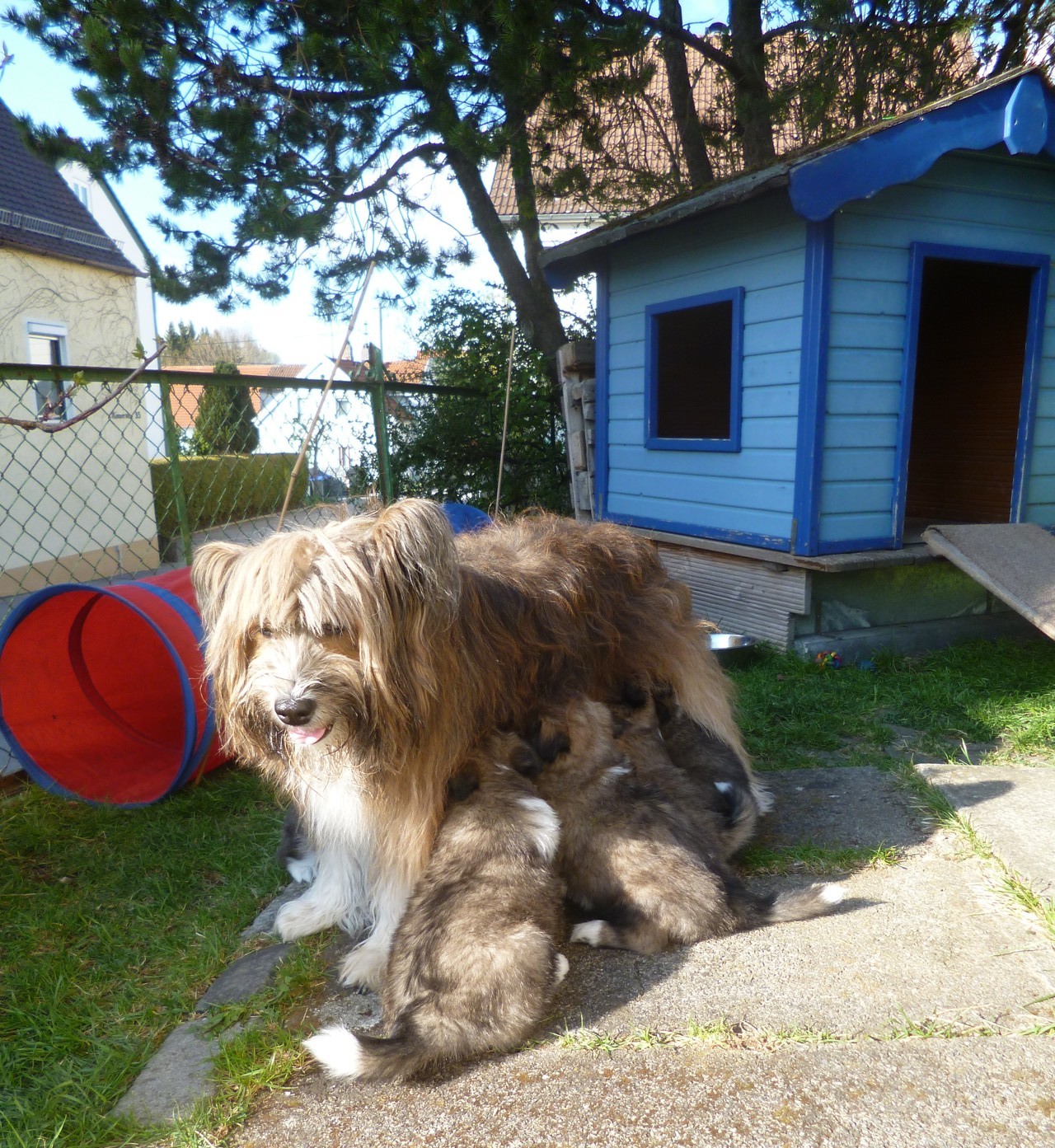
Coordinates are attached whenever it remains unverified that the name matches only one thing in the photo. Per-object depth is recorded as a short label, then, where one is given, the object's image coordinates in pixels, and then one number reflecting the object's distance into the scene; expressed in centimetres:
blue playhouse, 542
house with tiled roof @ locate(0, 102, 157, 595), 952
